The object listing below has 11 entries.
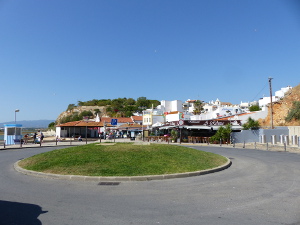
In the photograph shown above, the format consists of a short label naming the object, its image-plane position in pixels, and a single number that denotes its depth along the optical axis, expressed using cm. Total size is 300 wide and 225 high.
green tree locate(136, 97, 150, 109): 15318
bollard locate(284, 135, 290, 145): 3095
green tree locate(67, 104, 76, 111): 16405
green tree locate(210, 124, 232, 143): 3503
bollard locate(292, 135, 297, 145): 2961
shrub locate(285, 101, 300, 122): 4219
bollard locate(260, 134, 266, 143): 3353
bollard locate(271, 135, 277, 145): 3231
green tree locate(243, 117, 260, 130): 3595
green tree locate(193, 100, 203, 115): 8968
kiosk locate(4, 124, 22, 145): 3281
